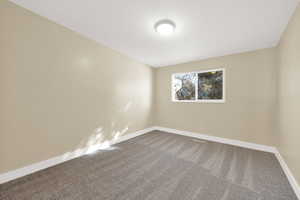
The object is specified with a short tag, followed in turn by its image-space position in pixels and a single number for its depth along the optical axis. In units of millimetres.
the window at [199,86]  3285
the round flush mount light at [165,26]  1859
